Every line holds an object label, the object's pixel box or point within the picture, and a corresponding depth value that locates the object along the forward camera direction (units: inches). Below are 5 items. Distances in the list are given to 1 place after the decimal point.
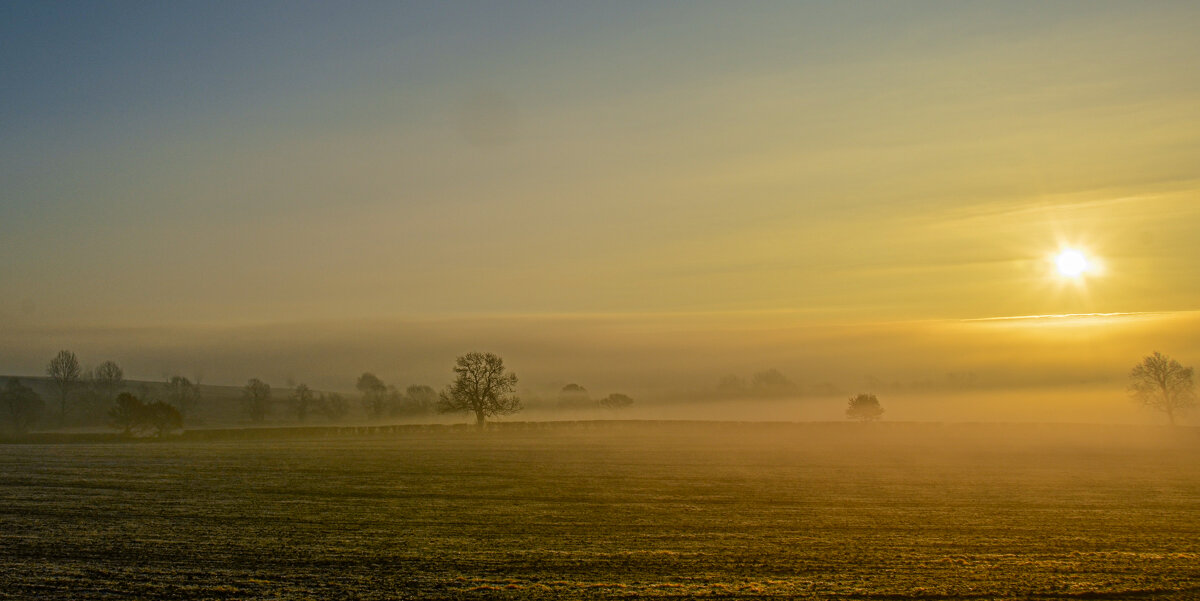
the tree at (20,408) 4987.7
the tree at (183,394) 6533.0
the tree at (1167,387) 4318.4
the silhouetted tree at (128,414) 3710.6
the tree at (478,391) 4601.4
